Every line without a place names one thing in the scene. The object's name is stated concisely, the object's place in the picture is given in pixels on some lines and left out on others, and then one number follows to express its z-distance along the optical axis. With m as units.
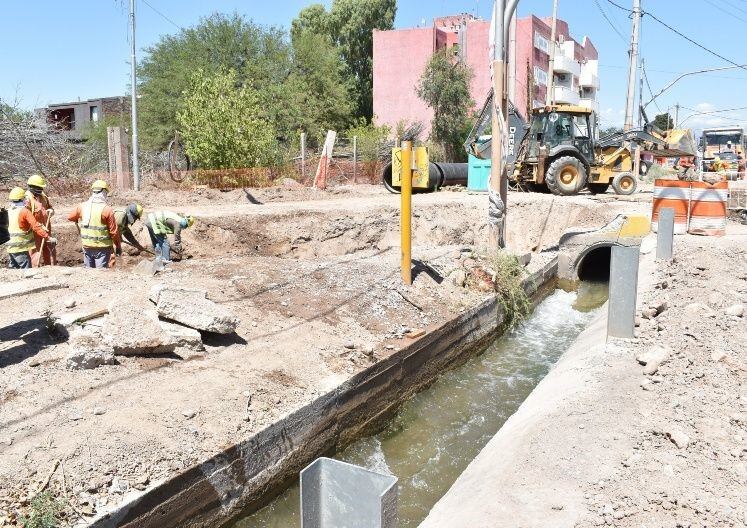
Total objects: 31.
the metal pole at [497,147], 9.54
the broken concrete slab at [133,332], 5.34
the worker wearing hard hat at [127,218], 9.03
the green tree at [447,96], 34.81
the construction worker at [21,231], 8.33
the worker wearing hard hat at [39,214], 8.60
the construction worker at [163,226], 8.97
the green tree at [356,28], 49.88
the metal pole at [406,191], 7.80
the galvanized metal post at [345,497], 1.96
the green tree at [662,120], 71.19
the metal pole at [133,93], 16.39
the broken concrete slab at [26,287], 6.59
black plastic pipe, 20.27
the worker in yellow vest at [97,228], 8.30
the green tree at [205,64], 34.00
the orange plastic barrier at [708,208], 11.02
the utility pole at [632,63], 22.78
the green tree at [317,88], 37.94
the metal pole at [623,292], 6.08
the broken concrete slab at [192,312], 5.75
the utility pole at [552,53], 28.16
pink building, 41.69
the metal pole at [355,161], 23.56
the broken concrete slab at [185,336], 5.68
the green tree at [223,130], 20.55
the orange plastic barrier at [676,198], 11.21
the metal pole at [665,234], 8.94
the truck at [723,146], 35.79
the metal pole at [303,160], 22.55
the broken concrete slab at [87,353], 5.05
